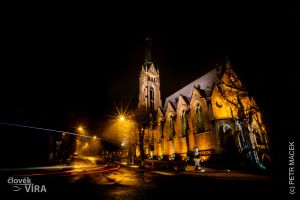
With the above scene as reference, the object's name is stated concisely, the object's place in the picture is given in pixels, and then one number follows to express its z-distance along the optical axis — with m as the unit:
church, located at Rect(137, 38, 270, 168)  20.21
